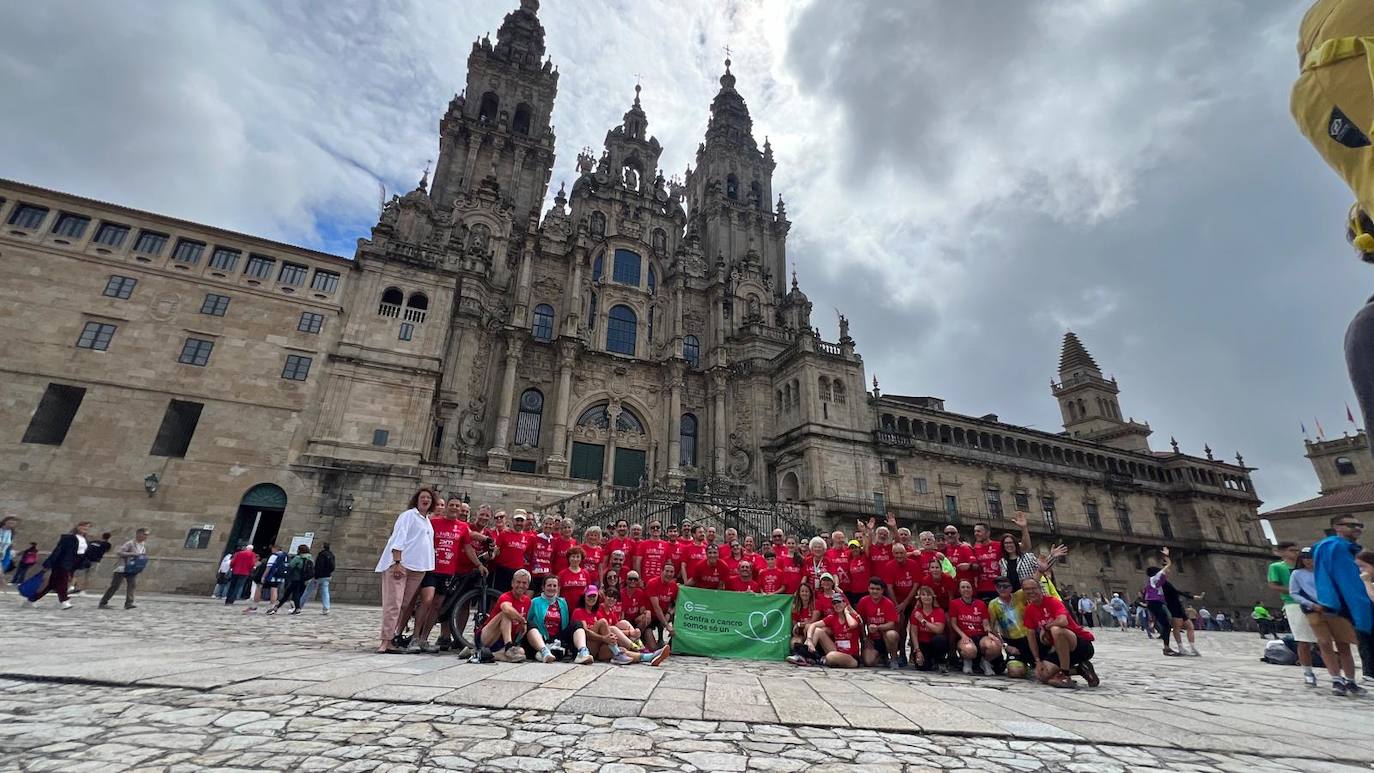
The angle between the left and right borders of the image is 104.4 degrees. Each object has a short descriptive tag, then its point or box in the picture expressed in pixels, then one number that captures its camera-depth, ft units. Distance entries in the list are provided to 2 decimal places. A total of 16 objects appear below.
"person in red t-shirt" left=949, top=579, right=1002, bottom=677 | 24.68
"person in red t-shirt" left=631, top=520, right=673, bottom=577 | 29.25
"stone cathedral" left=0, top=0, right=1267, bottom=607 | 59.52
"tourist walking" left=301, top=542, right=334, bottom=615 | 45.20
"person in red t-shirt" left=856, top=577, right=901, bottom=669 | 26.23
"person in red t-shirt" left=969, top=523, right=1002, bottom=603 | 28.27
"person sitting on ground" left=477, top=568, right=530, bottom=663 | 21.35
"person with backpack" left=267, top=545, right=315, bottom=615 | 43.78
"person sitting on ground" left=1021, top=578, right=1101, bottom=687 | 22.17
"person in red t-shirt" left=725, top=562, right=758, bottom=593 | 28.96
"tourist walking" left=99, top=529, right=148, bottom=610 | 36.94
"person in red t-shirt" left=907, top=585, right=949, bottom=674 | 25.59
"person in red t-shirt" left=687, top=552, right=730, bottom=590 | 30.37
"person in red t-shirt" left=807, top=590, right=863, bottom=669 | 26.00
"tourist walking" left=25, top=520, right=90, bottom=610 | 35.83
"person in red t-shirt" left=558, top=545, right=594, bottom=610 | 25.14
